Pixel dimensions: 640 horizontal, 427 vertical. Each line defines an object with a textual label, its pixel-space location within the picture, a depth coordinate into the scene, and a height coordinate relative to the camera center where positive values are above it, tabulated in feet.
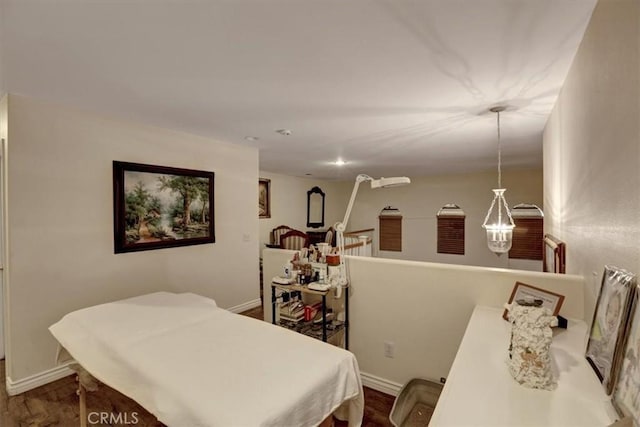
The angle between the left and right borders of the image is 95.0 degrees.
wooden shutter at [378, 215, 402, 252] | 23.97 -1.82
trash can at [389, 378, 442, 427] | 6.33 -4.34
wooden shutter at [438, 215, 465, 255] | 21.29 -1.77
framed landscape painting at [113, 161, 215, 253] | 8.93 +0.16
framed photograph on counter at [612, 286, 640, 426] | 2.58 -1.55
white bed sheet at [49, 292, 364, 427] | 3.68 -2.33
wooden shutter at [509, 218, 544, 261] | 18.94 -1.88
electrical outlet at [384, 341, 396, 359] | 7.50 -3.55
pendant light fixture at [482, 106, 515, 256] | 7.26 -0.64
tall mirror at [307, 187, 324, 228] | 23.35 +0.25
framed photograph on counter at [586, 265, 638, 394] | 3.02 -1.30
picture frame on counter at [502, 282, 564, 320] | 5.07 -1.56
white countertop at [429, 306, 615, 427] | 3.00 -2.12
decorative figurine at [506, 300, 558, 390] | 3.51 -1.70
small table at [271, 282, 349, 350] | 7.52 -2.60
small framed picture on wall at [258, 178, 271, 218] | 18.94 +0.88
